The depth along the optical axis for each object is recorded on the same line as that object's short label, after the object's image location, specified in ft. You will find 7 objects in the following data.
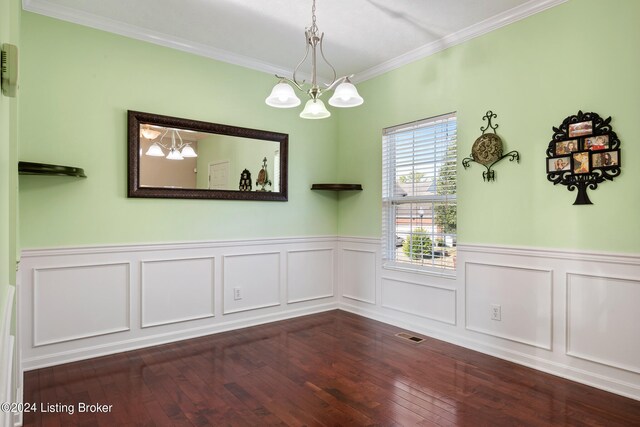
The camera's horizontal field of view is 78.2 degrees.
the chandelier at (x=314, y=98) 8.05
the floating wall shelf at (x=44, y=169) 8.73
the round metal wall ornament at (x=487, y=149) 10.48
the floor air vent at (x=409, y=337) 11.79
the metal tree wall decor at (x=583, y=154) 8.59
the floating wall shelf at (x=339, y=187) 14.23
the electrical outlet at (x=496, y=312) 10.52
